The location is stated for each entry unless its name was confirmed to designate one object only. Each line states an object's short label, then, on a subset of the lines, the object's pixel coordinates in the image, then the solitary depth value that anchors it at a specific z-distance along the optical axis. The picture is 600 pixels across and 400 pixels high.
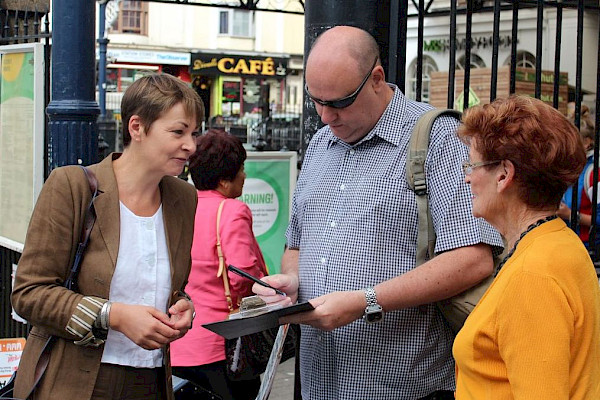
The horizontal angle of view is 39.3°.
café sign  38.00
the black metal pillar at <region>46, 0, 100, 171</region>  4.00
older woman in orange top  1.96
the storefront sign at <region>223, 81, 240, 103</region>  38.94
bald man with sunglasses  2.65
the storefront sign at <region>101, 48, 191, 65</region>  36.78
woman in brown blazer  2.68
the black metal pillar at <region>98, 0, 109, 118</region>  20.45
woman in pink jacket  4.35
